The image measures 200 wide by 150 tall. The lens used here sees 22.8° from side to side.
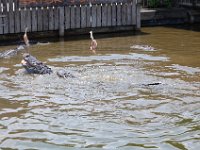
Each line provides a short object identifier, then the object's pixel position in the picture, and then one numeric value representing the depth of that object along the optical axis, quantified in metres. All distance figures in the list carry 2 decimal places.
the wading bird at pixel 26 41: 15.36
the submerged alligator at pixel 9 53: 13.96
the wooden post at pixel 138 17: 19.12
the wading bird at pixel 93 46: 15.04
